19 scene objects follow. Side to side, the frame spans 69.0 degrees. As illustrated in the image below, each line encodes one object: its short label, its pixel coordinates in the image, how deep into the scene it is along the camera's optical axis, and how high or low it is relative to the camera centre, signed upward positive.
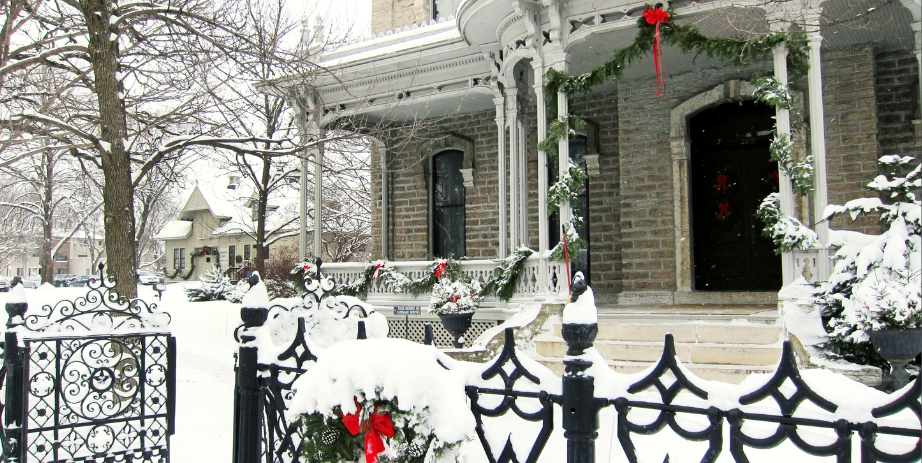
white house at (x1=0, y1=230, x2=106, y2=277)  70.21 +0.37
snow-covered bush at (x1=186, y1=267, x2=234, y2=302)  24.94 -0.96
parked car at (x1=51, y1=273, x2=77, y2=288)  47.69 -1.09
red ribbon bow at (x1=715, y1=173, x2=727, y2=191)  11.33 +1.25
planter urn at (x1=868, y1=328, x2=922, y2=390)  5.62 -0.77
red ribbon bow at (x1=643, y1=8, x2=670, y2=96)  8.66 +3.10
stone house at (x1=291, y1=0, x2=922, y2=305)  9.44 +2.11
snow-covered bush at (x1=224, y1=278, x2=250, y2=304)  23.17 -1.06
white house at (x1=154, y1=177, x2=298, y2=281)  46.28 +1.90
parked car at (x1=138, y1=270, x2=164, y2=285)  43.49 -0.98
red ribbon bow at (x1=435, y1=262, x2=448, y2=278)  10.99 -0.15
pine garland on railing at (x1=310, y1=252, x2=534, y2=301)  10.05 -0.28
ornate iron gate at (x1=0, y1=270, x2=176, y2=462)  4.95 -0.79
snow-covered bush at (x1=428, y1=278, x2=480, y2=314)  10.34 -0.59
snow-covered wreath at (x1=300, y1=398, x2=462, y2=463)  2.62 -0.70
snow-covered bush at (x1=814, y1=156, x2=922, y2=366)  5.70 -0.23
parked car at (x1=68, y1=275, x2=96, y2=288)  46.43 -1.18
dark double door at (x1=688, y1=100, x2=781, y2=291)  11.02 +1.04
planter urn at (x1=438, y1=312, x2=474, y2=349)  10.29 -0.96
